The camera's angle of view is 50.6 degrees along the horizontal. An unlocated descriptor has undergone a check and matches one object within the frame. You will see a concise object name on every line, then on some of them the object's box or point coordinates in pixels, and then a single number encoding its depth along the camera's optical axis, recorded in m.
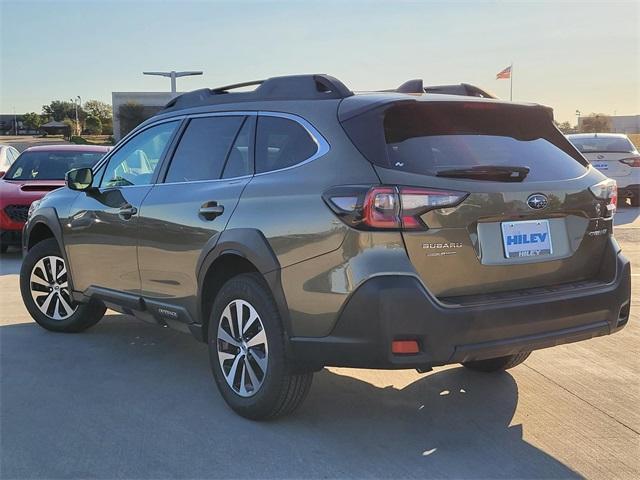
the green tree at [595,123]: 71.81
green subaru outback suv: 3.12
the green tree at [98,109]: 101.65
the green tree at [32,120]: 106.75
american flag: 29.83
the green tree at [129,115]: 60.78
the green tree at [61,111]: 108.18
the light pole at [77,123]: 95.04
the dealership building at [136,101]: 63.00
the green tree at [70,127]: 88.82
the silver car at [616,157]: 14.75
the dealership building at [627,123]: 99.38
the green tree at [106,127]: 92.12
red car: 9.34
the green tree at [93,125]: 87.94
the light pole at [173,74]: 44.25
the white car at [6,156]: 11.80
